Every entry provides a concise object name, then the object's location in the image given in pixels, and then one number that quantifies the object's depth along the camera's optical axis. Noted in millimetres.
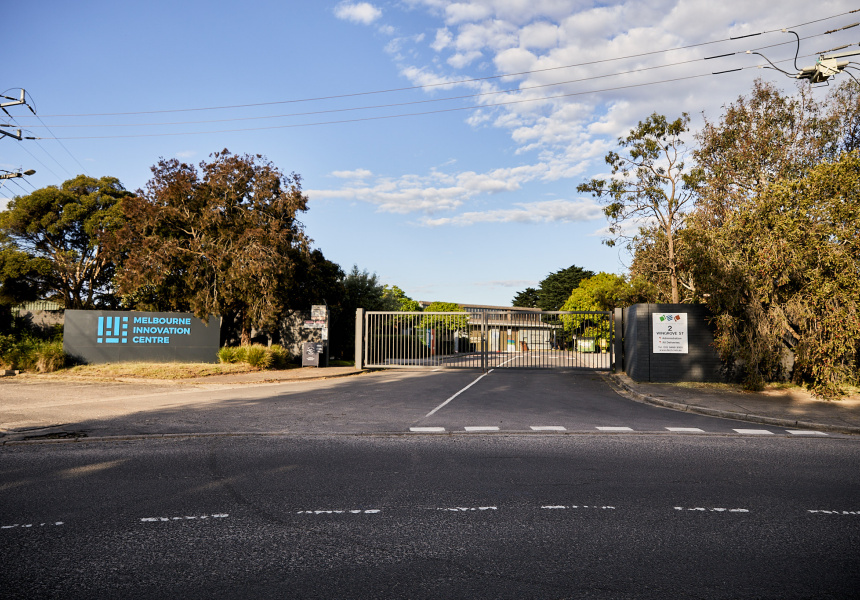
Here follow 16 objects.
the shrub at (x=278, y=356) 22734
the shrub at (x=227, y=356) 22094
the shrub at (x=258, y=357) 21750
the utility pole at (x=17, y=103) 20453
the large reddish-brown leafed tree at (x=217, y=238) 21750
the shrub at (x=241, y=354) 21828
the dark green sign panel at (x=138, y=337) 22812
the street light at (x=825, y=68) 11548
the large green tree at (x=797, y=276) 13711
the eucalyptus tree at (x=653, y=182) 28688
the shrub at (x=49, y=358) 19641
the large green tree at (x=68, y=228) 33688
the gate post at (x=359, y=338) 23752
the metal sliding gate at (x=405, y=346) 23422
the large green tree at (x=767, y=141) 24469
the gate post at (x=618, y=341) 20766
